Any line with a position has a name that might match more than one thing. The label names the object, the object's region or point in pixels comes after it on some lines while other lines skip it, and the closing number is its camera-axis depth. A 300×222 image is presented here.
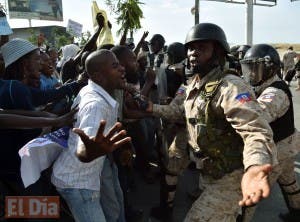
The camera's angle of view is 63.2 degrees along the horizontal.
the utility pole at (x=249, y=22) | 15.21
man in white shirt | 1.27
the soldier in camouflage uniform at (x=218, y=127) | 1.30
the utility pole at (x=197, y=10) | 13.03
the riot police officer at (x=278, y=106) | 1.91
